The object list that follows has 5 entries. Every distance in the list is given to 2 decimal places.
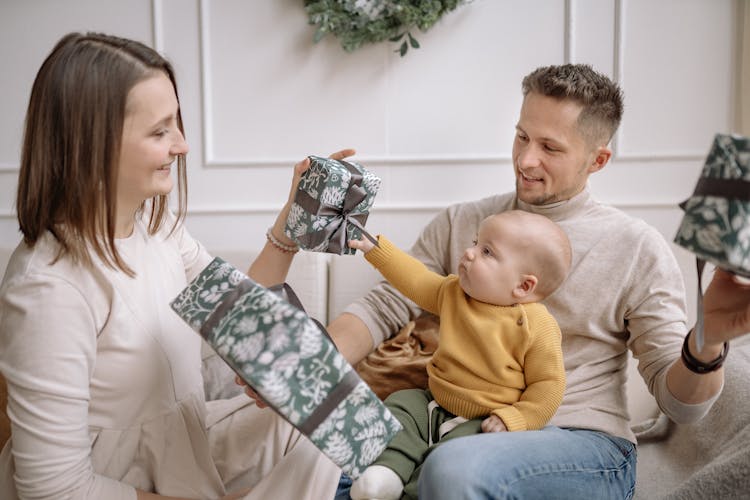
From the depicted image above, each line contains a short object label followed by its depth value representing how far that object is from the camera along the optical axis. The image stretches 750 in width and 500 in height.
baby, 1.42
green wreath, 2.23
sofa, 1.33
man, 1.35
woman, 1.15
